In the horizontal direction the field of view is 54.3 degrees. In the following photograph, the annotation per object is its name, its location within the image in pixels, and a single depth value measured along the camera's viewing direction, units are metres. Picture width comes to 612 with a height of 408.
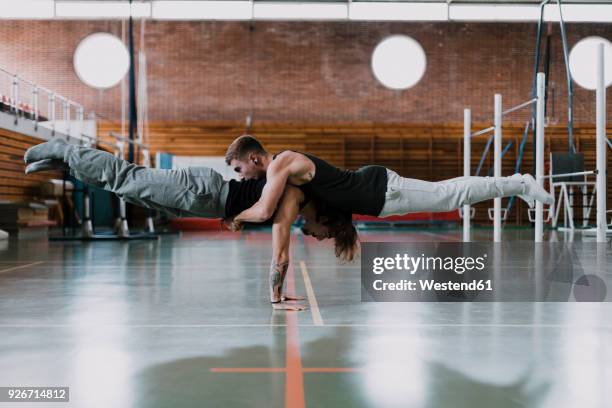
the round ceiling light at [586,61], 13.88
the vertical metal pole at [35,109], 9.88
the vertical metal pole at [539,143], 5.17
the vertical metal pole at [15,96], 9.24
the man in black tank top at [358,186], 2.70
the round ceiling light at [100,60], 13.62
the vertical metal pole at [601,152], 5.34
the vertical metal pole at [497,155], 6.20
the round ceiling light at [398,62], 14.02
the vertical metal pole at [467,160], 7.02
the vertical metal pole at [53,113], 10.36
